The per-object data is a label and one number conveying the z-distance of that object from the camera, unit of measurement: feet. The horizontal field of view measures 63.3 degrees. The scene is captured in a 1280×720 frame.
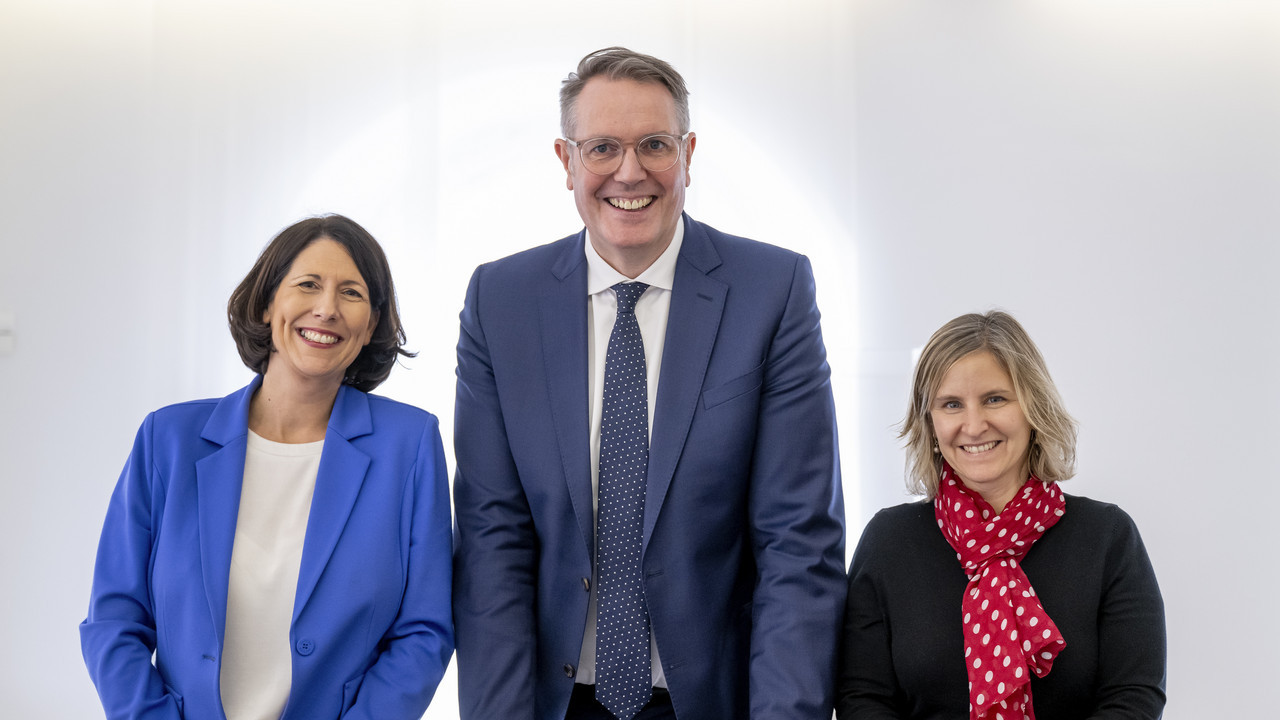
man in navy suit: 6.12
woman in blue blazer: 5.91
